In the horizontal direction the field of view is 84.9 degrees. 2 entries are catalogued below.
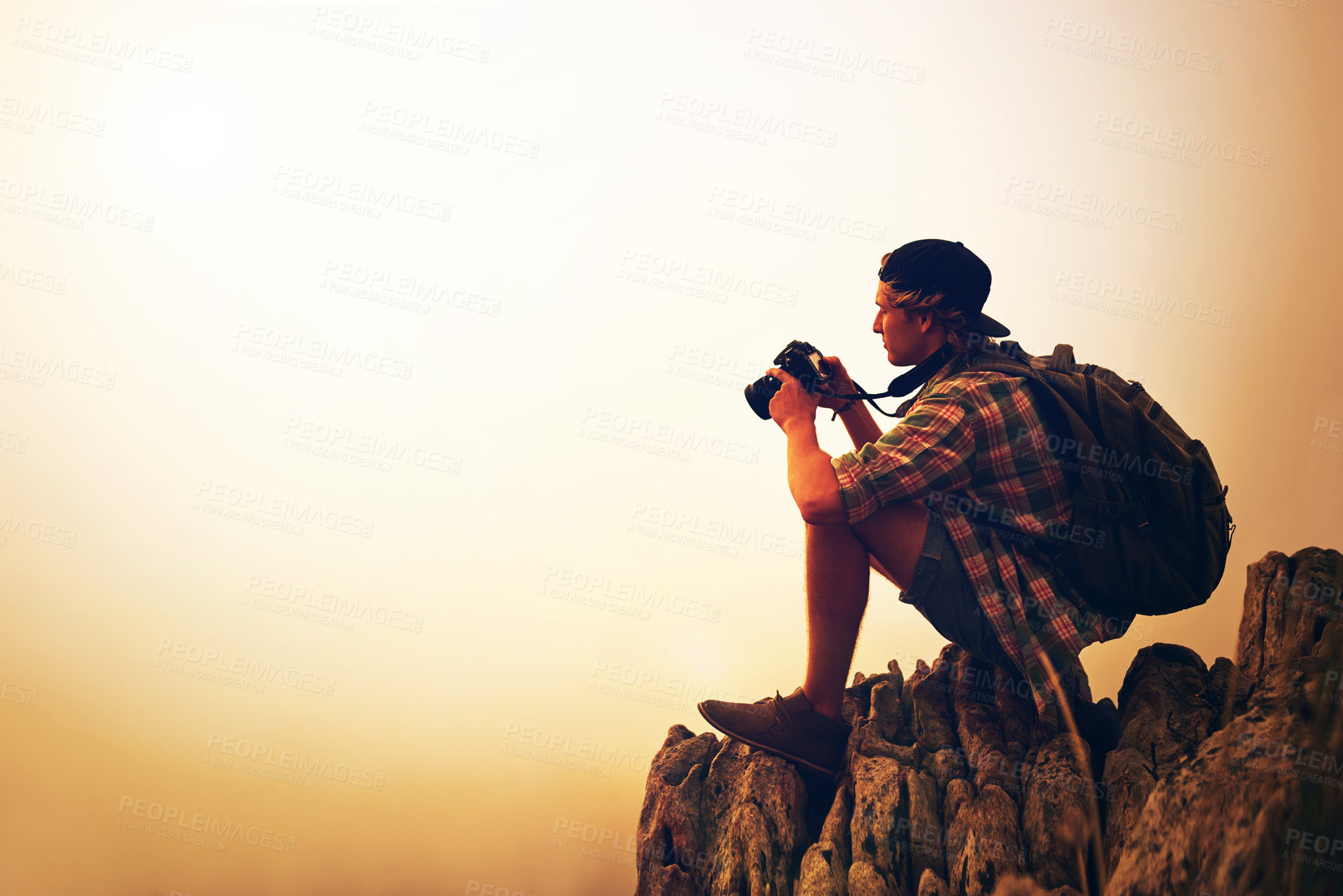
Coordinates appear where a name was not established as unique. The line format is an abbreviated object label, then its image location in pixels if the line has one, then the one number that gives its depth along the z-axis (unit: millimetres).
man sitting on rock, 2445
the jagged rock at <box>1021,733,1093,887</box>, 2342
